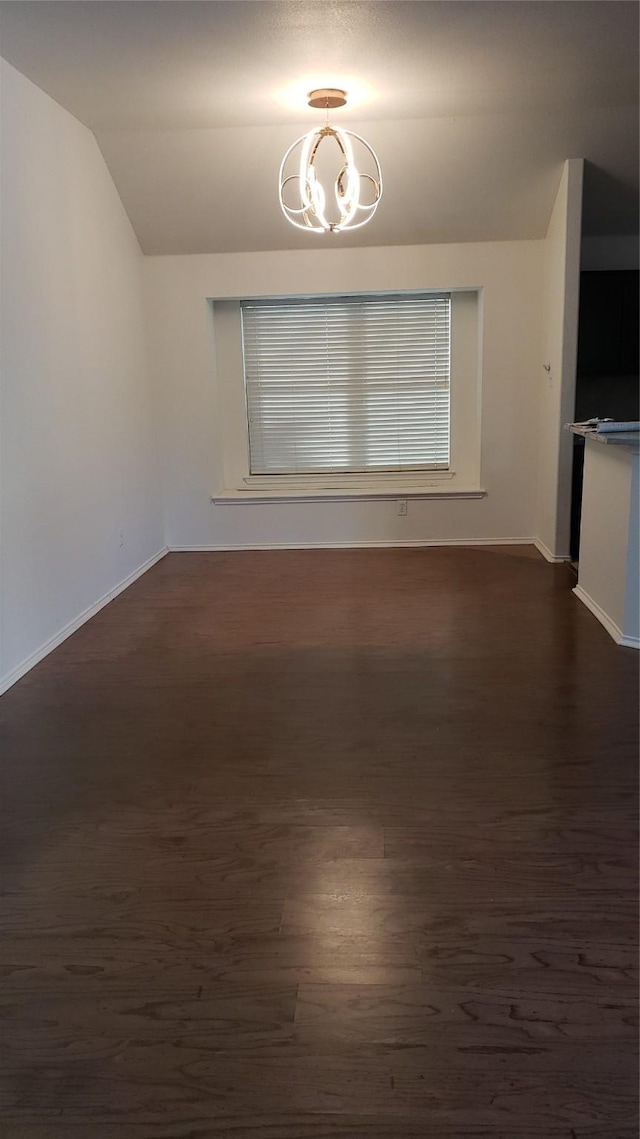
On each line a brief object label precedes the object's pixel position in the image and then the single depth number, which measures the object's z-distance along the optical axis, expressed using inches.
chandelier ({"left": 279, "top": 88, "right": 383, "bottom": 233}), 156.2
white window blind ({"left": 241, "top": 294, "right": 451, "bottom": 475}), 229.3
